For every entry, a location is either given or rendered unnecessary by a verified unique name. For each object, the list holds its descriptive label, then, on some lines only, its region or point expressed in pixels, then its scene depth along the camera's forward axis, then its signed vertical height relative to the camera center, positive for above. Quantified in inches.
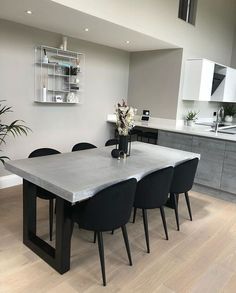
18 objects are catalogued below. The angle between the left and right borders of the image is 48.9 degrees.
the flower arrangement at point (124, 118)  105.3 -7.1
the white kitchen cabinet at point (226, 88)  222.7 +16.4
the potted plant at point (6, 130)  141.7 -20.6
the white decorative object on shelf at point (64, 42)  162.2 +33.7
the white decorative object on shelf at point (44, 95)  157.1 +0.3
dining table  75.5 -24.5
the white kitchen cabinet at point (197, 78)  186.7 +19.2
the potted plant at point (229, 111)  268.0 -4.1
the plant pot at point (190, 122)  199.9 -13.4
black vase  112.6 -18.2
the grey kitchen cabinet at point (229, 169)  143.6 -34.4
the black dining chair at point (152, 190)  92.1 -31.5
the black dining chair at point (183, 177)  108.8 -30.9
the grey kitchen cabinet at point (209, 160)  149.6 -31.3
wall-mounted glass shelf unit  157.0 +13.3
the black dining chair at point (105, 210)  75.2 -32.9
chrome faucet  212.3 -6.2
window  187.3 +67.8
